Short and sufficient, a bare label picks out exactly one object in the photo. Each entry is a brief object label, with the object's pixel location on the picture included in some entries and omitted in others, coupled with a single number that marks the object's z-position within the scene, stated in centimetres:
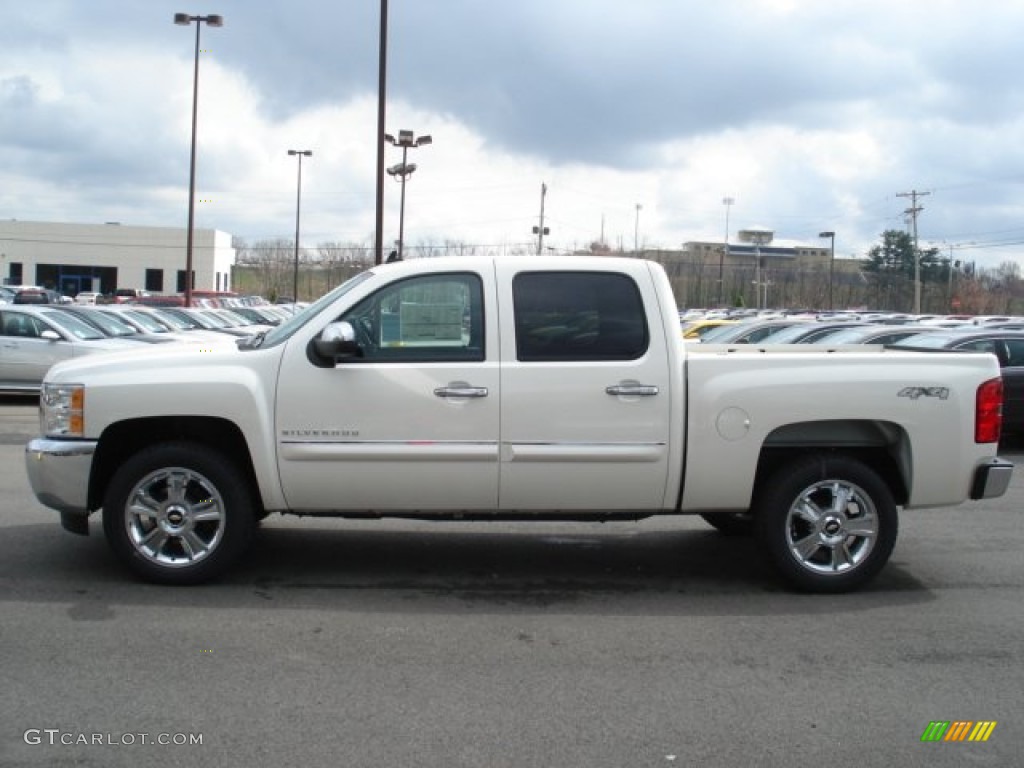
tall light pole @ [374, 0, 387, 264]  2108
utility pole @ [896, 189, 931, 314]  8019
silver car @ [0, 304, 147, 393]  1620
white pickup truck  587
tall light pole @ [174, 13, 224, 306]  3272
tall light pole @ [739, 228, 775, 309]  10565
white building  8088
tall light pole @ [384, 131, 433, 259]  2568
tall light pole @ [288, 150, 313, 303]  5231
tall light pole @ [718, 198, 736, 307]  8184
